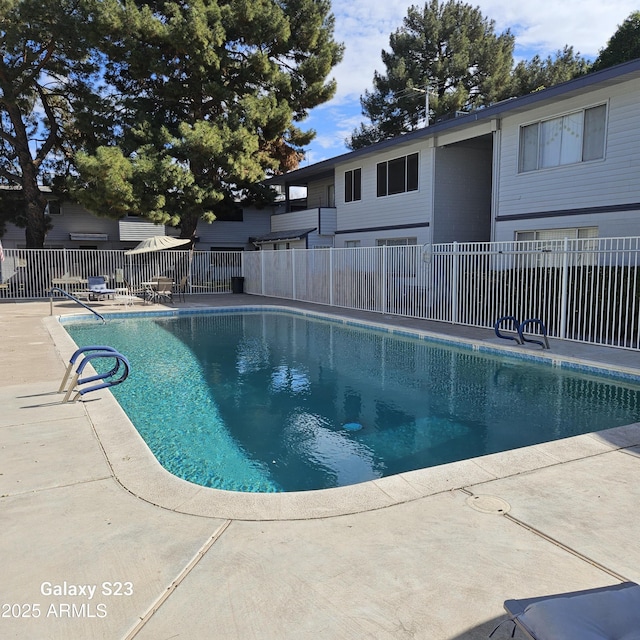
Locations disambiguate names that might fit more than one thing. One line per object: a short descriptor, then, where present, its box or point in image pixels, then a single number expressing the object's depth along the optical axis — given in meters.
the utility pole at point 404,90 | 30.46
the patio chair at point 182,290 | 20.96
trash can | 24.04
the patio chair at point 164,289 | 20.06
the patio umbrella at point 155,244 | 19.52
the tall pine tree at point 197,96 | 20.83
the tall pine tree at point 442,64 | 31.98
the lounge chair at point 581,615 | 1.97
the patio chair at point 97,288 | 19.06
